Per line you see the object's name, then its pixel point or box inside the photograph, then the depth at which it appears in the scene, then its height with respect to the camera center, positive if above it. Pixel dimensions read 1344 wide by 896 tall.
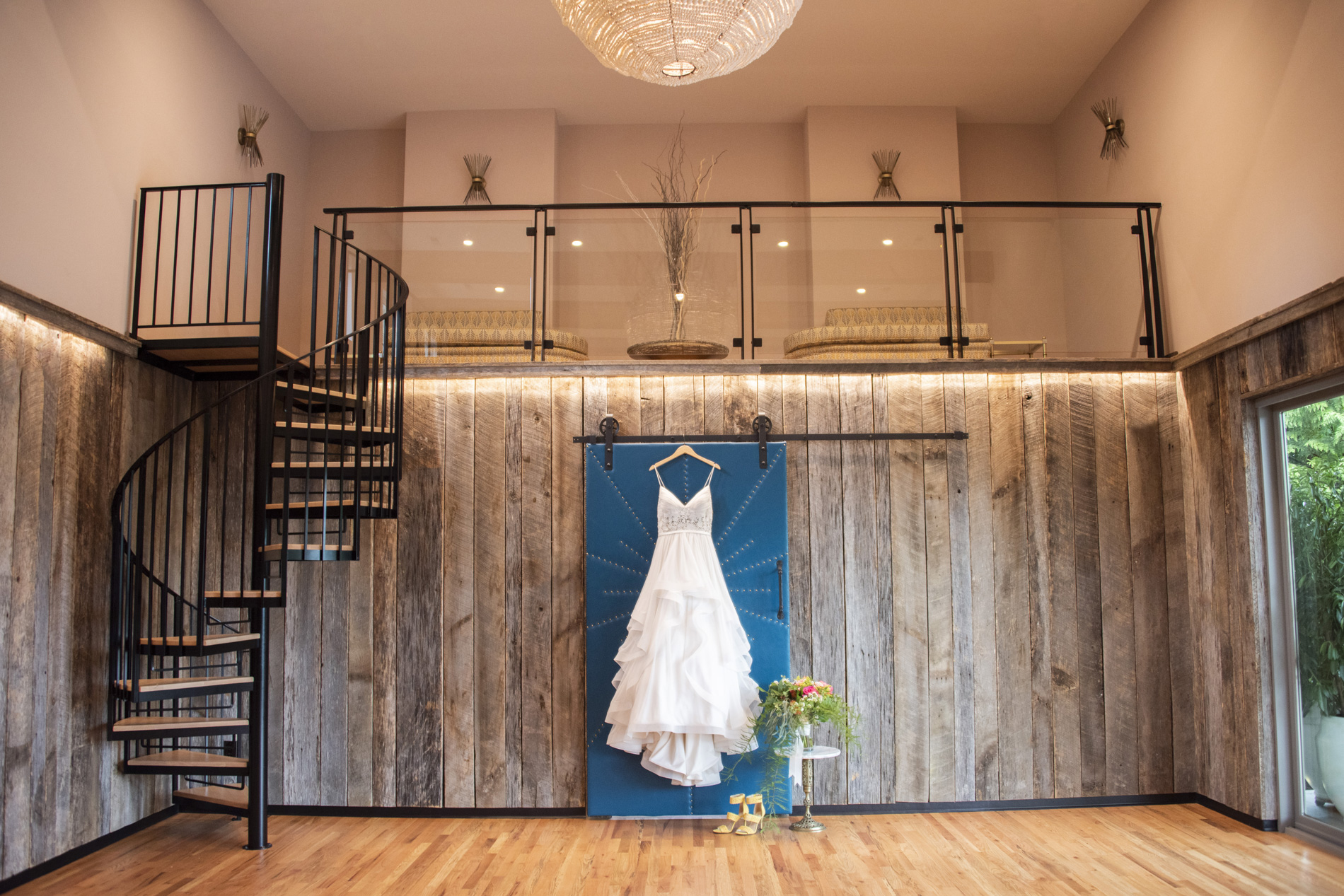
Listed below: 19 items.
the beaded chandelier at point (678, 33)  2.95 +1.69
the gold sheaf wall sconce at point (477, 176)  6.64 +2.63
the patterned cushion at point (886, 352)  4.98 +0.96
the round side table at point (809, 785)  4.35 -1.35
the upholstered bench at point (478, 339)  4.97 +1.04
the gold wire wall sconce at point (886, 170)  6.64 +2.67
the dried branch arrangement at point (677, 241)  5.02 +1.63
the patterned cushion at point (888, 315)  5.00 +1.18
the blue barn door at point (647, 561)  4.62 -0.22
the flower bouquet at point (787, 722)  4.33 -1.01
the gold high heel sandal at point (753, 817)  4.45 -1.50
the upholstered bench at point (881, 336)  4.99 +1.06
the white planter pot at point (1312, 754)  4.08 -1.10
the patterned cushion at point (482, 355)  4.96 +0.95
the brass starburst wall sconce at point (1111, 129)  5.70 +2.56
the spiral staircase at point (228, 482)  4.07 +0.22
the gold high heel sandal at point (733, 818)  4.41 -1.50
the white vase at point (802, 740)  4.37 -1.08
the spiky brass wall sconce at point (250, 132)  5.91 +2.64
